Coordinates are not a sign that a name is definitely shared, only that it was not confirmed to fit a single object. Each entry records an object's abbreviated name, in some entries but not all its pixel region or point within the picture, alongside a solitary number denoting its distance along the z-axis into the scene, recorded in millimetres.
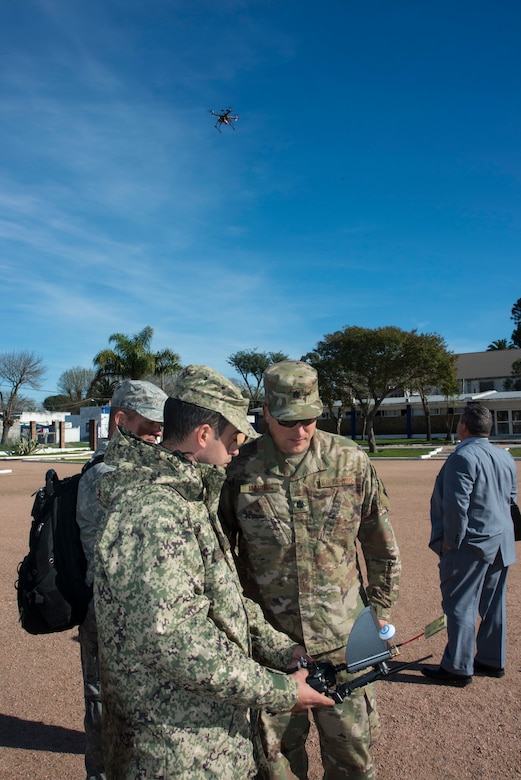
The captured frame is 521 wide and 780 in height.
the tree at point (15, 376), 56000
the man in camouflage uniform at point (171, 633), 1543
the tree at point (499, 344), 81250
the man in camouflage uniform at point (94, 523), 2805
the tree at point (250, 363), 68250
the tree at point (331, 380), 34219
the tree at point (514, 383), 51975
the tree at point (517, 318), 67312
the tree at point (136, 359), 36375
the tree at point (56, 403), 75238
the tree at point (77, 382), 76250
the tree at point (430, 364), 31906
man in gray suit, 4133
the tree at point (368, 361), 32656
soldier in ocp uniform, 2480
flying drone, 11305
